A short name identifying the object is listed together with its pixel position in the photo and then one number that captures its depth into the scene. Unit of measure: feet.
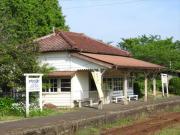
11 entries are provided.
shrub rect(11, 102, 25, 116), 54.06
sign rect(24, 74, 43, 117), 51.99
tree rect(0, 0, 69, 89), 56.77
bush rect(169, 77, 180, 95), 106.17
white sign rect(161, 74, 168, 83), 92.53
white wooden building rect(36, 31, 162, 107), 68.02
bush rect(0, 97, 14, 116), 53.67
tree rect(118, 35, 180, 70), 129.38
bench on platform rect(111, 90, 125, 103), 78.82
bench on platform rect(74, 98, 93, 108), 68.40
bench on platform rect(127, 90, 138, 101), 84.18
